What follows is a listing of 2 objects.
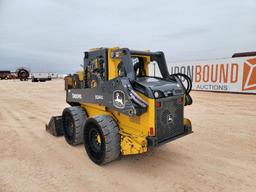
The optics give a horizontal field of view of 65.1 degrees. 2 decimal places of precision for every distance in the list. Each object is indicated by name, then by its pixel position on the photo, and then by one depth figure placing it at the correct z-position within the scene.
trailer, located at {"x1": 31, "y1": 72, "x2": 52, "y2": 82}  42.42
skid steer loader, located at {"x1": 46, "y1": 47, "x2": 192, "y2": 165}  3.59
